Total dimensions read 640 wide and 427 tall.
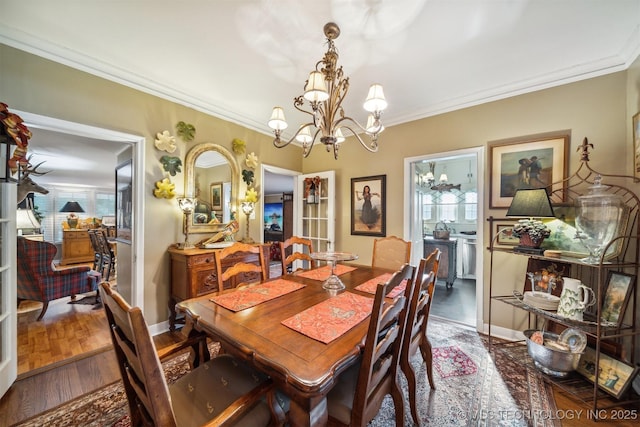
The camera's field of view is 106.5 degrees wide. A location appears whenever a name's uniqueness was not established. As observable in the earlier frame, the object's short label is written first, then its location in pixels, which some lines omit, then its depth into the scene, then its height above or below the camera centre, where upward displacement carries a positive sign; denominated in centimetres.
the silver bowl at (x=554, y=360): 184 -117
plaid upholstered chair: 267 -82
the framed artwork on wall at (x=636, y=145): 185 +52
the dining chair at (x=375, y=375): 97 -78
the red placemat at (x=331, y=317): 114 -58
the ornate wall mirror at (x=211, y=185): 285 +31
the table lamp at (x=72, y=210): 682 -7
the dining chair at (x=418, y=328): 130 -74
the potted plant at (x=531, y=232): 209 -19
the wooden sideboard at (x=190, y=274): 246 -70
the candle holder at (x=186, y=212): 267 -4
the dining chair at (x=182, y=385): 71 -77
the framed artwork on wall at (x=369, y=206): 339 +6
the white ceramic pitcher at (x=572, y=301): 180 -69
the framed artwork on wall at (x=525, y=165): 230 +47
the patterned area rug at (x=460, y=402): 152 -134
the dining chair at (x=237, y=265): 174 -47
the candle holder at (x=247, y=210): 326 -1
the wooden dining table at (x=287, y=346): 87 -59
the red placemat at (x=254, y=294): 146 -58
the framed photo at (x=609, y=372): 164 -118
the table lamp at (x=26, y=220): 243 -13
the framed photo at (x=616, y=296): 173 -63
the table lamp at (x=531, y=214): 201 -3
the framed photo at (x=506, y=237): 249 -27
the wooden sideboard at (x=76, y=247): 650 -109
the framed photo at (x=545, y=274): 218 -59
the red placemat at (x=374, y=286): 171 -58
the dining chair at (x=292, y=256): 222 -44
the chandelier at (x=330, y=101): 151 +74
